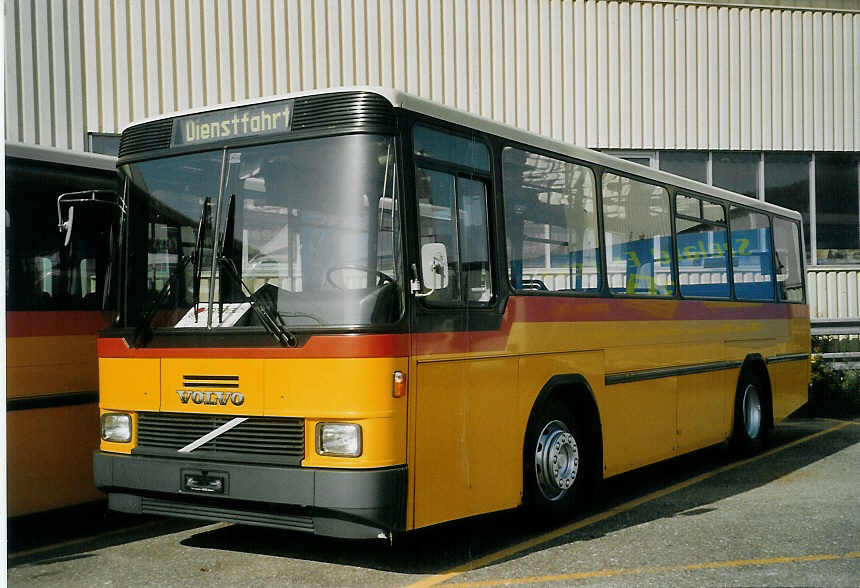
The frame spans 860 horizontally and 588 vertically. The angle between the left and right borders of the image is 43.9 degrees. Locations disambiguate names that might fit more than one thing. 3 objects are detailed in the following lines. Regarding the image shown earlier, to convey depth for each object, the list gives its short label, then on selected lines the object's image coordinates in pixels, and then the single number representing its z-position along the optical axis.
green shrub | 15.54
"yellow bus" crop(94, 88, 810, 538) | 6.01
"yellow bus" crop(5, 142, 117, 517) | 7.29
